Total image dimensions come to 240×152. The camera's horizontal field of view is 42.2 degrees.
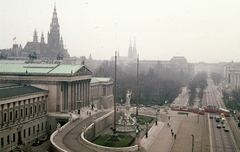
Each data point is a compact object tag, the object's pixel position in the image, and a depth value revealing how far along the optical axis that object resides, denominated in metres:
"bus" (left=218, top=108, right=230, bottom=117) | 101.03
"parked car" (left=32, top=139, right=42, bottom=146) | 61.08
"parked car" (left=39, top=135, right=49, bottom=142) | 64.43
